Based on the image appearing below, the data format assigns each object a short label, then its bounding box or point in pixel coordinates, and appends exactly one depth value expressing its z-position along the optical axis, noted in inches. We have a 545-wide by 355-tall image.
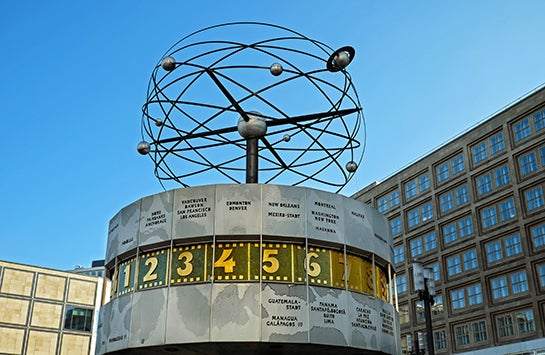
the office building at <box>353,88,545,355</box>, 2385.6
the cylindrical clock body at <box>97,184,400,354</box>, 721.0
